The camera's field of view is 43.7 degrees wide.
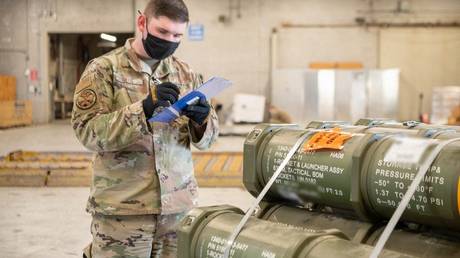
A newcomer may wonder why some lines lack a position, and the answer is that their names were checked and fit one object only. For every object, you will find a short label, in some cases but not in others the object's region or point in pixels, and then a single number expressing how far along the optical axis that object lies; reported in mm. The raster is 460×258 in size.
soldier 2600
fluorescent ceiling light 22080
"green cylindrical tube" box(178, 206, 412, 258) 1731
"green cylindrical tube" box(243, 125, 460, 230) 1748
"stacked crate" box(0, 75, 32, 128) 16467
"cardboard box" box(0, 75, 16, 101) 17406
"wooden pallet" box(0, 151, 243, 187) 7805
